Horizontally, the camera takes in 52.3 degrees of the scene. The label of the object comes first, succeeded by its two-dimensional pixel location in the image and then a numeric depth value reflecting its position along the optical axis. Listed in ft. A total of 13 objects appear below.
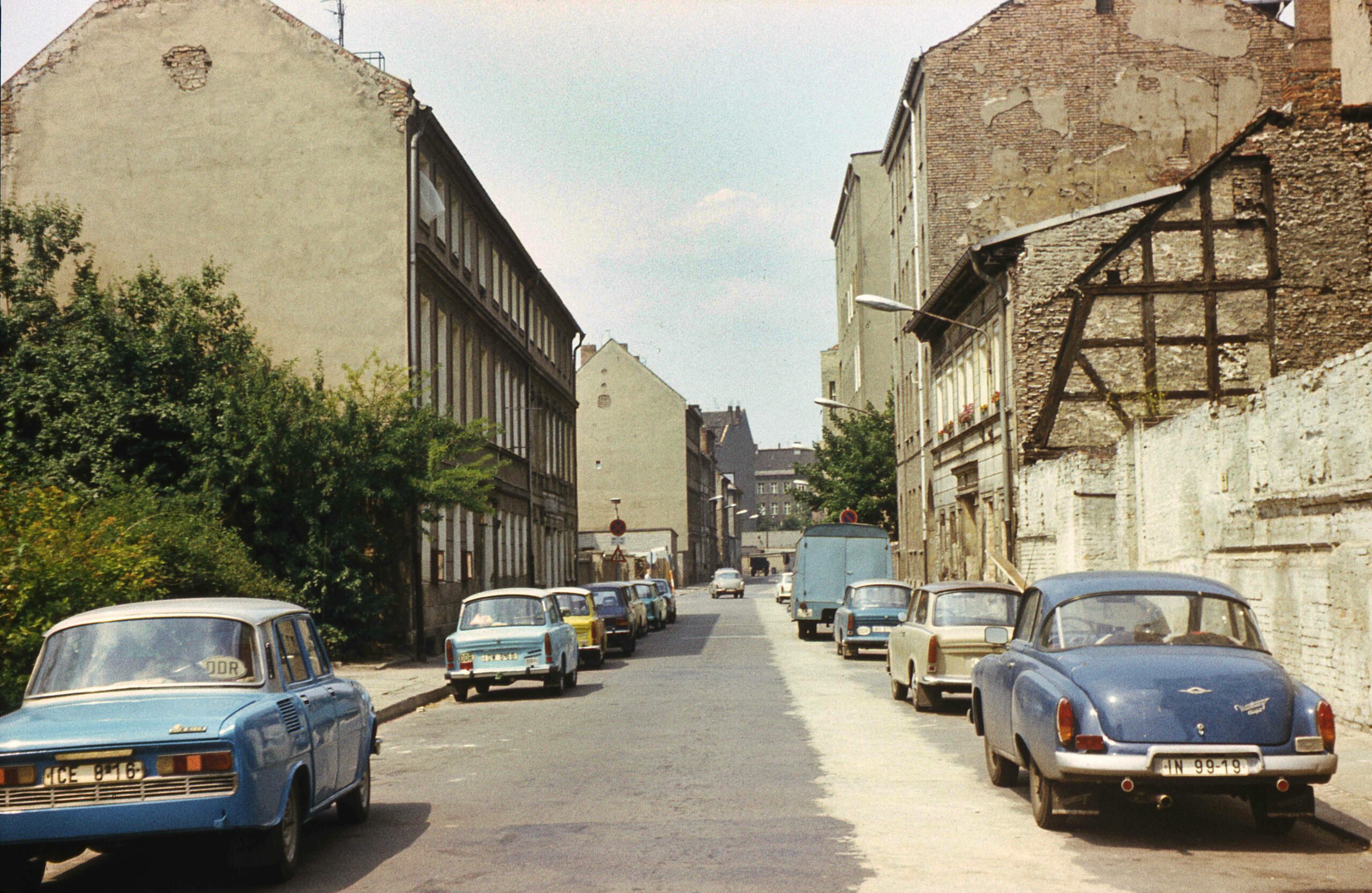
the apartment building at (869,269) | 205.87
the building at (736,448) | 562.66
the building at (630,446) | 320.09
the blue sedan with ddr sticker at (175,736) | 22.74
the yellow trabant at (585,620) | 85.61
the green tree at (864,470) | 179.22
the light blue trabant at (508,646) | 65.21
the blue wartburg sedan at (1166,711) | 26.03
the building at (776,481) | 609.83
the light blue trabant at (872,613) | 88.28
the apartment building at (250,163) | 95.55
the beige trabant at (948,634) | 54.54
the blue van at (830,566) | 117.80
